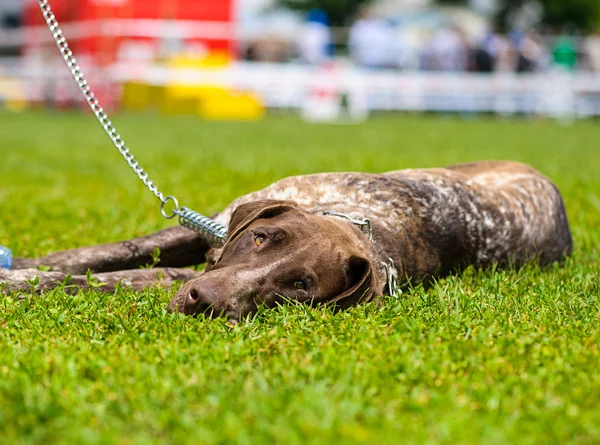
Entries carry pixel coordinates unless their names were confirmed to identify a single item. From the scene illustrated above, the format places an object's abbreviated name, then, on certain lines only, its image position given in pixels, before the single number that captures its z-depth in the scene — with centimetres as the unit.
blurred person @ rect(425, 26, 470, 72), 2666
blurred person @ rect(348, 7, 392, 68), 2600
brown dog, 374
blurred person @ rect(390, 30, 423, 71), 2673
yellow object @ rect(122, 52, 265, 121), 2320
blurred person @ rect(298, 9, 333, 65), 2598
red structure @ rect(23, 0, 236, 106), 2533
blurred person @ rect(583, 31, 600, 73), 2969
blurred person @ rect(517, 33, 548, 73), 2744
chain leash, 475
